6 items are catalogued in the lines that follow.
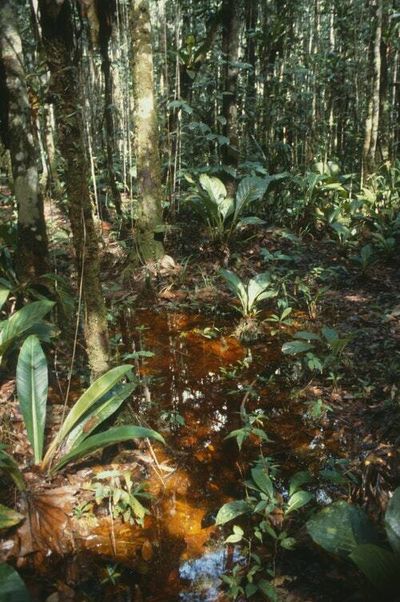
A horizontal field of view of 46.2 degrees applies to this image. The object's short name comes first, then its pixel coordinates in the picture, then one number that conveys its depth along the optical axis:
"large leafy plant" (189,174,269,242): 5.82
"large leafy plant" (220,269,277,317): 4.45
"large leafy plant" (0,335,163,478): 2.42
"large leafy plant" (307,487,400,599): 1.70
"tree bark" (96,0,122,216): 6.16
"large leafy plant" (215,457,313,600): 1.97
